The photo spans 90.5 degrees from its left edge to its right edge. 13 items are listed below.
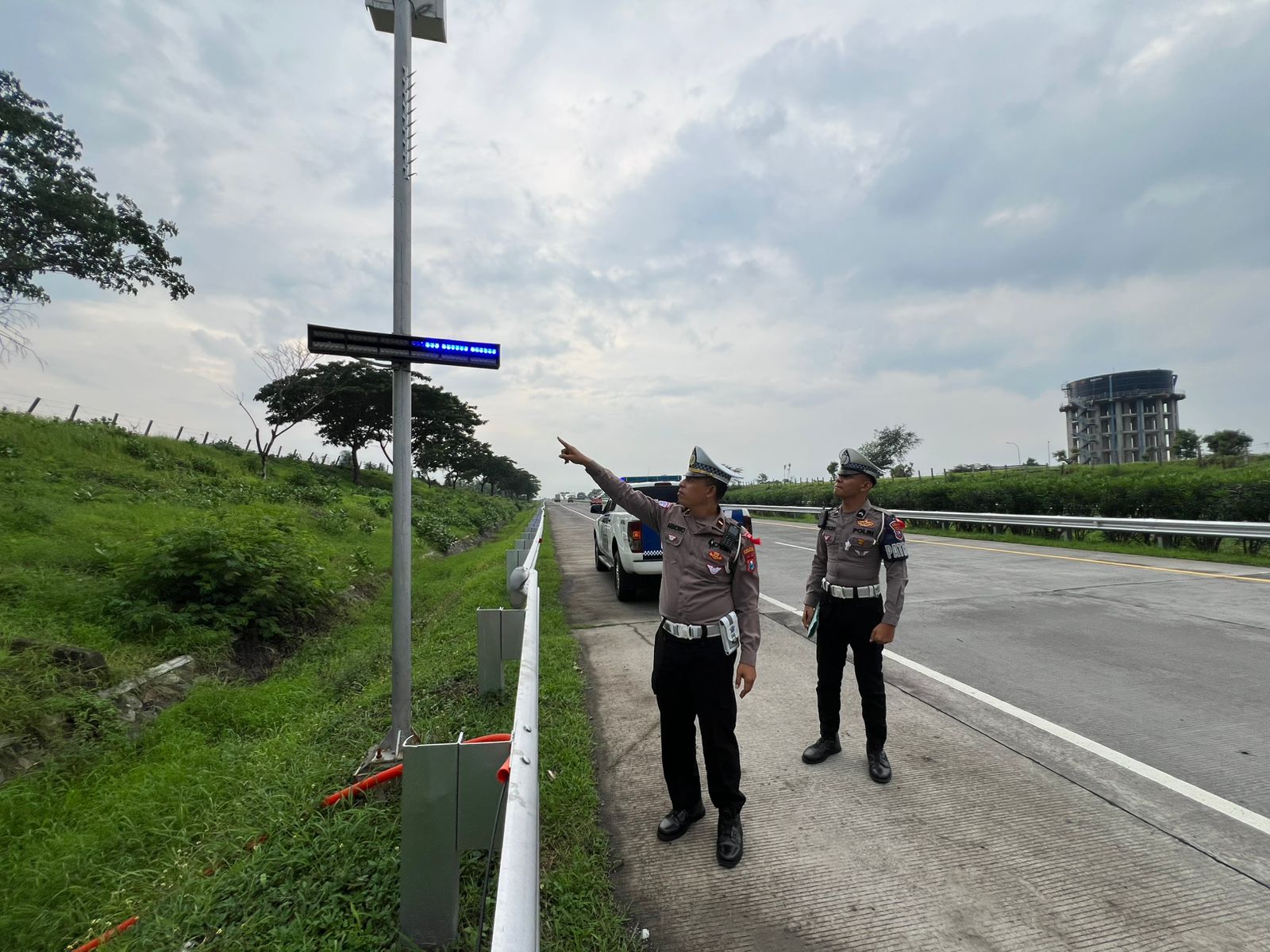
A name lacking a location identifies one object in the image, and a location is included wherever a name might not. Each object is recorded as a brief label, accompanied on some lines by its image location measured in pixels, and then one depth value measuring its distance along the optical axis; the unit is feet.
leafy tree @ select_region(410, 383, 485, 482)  132.46
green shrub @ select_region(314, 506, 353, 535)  50.03
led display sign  10.89
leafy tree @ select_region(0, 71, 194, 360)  42.37
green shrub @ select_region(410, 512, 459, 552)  67.51
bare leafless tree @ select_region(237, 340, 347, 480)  87.29
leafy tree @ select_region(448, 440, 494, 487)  173.41
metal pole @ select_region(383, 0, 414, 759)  11.78
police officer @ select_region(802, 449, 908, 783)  11.82
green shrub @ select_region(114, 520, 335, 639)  21.90
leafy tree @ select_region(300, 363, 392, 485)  115.44
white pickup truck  27.94
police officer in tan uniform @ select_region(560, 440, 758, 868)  9.64
